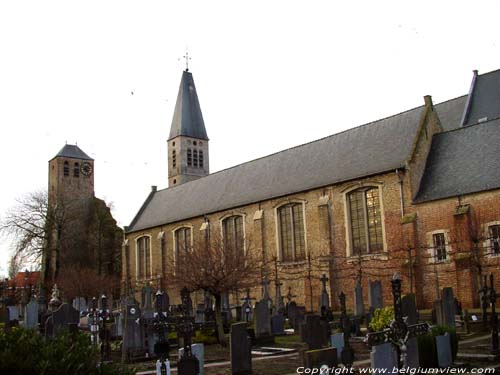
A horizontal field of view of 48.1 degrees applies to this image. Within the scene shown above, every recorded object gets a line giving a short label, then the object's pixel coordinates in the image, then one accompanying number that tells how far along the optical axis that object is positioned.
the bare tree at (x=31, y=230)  44.72
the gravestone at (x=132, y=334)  14.71
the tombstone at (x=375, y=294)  19.26
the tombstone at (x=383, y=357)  7.95
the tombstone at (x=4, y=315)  20.90
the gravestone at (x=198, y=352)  10.16
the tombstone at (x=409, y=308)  10.85
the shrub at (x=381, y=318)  11.84
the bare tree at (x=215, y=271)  18.61
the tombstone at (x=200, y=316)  21.22
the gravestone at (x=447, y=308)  14.73
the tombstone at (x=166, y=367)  9.27
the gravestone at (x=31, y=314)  21.35
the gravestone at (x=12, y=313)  23.83
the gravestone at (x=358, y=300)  20.78
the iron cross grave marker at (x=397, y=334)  8.27
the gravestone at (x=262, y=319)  16.83
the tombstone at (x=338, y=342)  11.16
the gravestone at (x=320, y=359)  7.69
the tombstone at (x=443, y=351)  10.12
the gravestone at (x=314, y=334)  10.22
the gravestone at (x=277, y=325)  18.73
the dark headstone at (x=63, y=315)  13.95
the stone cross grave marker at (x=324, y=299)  23.21
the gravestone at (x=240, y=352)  11.14
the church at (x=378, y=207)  23.78
